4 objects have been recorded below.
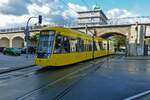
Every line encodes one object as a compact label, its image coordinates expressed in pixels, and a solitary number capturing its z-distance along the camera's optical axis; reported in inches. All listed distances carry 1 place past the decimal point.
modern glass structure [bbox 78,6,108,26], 1462.9
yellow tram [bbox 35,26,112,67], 329.5
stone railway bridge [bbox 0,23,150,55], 869.6
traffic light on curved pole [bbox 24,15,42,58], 543.7
